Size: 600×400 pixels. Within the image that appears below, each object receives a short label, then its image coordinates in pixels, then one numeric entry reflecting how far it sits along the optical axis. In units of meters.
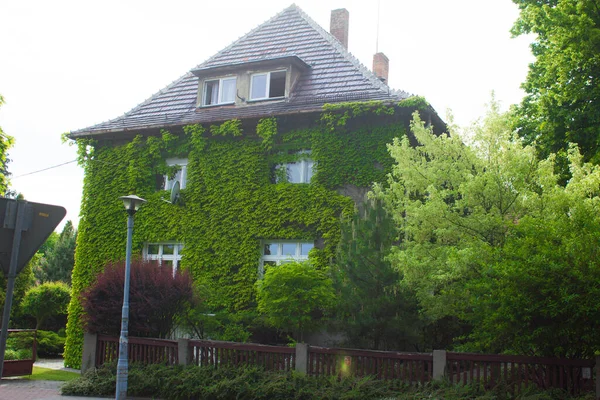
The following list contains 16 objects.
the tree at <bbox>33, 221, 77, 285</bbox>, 40.16
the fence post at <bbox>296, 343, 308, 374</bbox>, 11.66
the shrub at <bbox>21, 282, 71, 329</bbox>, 26.25
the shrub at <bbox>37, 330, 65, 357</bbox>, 23.16
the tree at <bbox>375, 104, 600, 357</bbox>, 9.66
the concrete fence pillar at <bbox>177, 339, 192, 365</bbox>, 12.98
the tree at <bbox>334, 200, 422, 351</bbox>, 12.18
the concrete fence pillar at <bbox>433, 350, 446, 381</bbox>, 10.61
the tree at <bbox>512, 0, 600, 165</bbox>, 16.66
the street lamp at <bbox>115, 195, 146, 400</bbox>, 12.17
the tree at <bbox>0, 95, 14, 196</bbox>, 22.61
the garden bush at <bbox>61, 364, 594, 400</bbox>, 10.03
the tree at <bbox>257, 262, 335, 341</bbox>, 14.06
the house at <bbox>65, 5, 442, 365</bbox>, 17.92
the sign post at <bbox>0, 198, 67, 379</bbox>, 4.62
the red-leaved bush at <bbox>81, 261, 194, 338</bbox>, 14.50
